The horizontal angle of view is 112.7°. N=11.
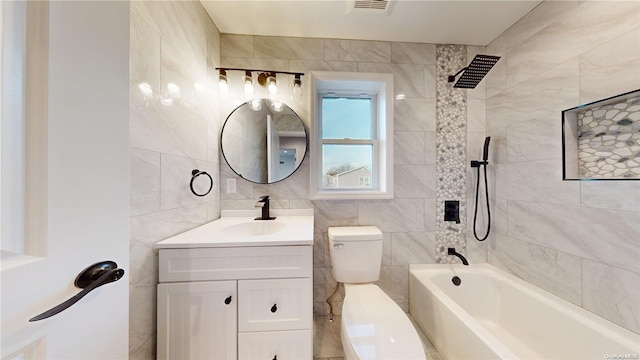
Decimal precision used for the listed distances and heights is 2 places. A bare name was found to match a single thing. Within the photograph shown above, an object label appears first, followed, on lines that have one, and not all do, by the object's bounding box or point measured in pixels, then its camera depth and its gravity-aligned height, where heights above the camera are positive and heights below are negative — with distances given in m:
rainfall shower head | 1.37 +0.77
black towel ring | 1.30 +0.05
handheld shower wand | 1.69 +0.04
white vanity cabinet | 1.03 -0.60
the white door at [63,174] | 0.35 +0.02
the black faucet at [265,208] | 1.60 -0.20
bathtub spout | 1.68 -0.60
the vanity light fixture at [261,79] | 1.62 +0.79
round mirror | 1.71 +0.33
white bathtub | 1.05 -0.84
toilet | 0.96 -0.73
